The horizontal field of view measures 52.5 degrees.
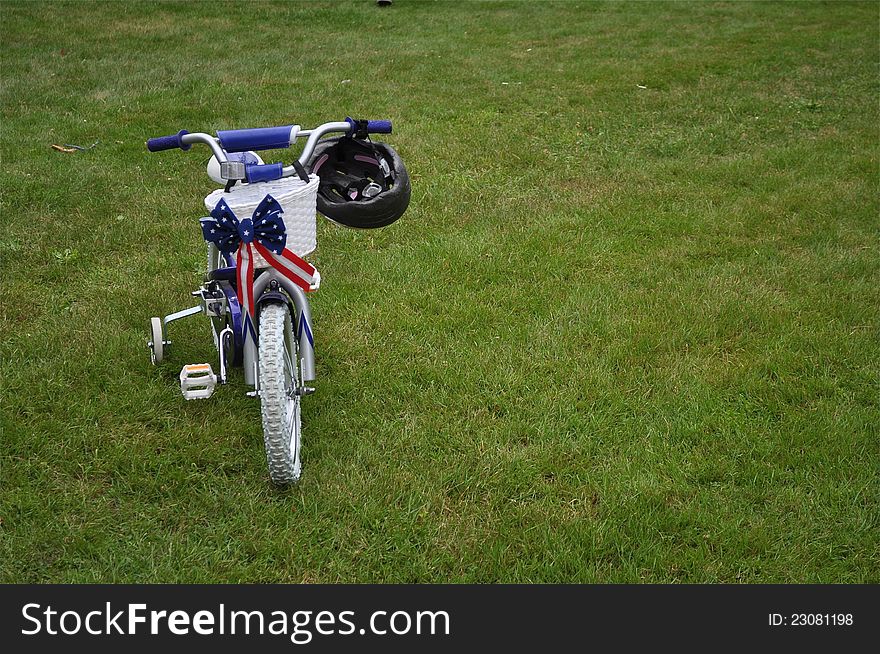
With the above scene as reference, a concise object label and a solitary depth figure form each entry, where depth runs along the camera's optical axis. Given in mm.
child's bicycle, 3277
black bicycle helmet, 3645
